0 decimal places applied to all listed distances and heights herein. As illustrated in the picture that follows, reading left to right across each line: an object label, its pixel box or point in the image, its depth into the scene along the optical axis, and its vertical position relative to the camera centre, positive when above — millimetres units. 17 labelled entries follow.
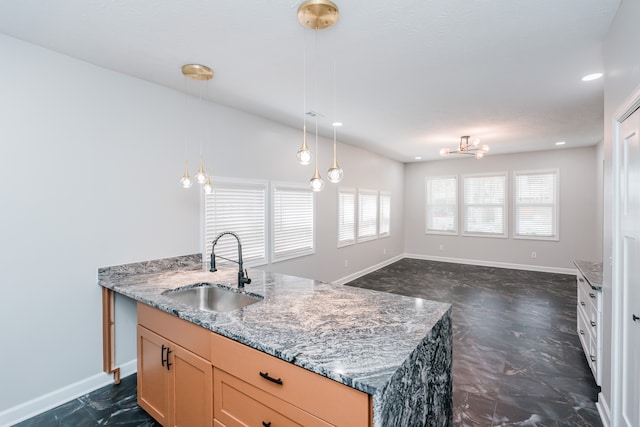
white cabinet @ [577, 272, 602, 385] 2312 -1005
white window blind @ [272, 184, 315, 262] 4129 -164
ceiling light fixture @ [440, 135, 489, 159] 4816 +1050
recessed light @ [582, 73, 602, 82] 2666 +1218
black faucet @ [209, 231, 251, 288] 2188 -503
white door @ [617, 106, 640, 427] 1538 -283
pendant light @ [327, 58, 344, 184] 1744 +218
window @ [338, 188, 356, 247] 5492 -120
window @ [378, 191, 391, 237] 7020 -110
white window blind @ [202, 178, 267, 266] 3307 -80
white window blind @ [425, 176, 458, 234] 7664 +143
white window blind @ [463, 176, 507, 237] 7039 +132
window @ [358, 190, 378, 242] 6160 -96
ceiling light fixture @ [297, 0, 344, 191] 1684 +1156
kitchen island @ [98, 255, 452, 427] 1121 -586
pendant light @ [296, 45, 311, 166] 1731 +1190
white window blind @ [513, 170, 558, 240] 6478 +136
